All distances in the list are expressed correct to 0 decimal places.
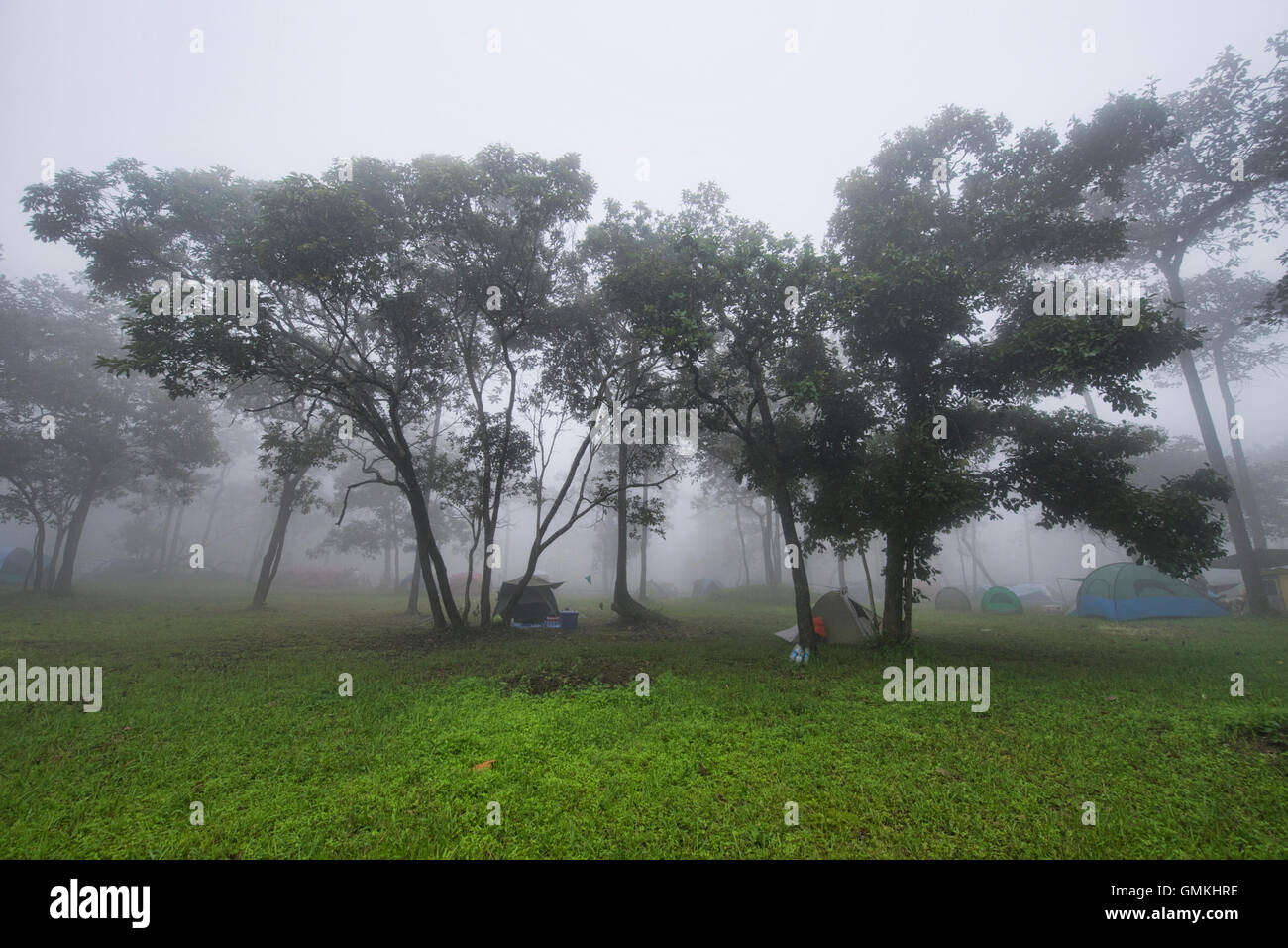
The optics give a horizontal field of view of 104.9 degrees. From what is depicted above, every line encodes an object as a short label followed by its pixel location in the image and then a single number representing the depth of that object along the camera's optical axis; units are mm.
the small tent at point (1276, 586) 18750
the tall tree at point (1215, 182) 16875
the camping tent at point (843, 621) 12906
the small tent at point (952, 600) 27359
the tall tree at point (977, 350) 9562
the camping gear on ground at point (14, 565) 28641
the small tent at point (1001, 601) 25073
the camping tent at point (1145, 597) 18875
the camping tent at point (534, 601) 17156
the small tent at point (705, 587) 35978
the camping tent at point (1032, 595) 30589
